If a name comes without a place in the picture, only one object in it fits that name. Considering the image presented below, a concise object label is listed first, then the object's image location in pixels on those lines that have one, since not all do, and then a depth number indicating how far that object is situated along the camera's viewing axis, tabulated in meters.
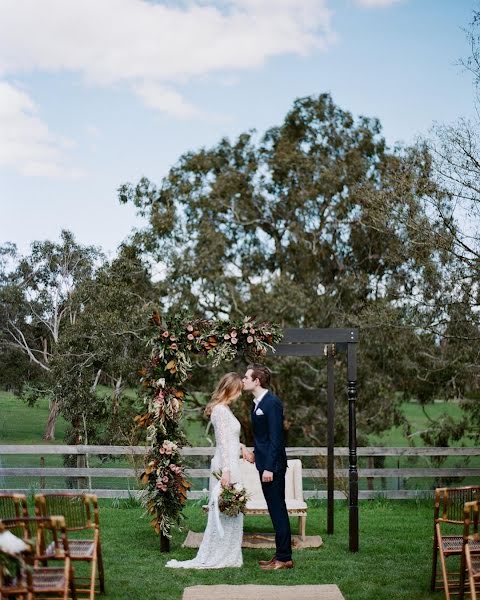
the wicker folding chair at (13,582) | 5.05
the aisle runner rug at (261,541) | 9.95
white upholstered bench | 10.30
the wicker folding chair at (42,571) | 5.13
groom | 8.37
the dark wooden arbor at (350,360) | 9.48
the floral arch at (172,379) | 9.44
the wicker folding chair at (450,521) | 6.97
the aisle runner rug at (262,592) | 7.32
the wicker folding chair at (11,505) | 6.21
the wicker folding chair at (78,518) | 6.61
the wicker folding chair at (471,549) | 6.07
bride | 8.67
